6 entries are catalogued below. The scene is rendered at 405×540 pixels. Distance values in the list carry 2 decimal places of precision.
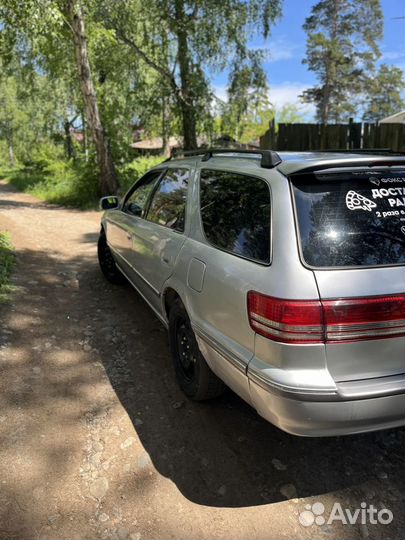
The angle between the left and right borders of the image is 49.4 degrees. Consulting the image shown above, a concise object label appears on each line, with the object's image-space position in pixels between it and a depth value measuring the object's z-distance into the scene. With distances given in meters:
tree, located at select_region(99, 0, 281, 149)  13.31
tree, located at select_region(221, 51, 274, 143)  14.76
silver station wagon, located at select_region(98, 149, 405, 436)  2.16
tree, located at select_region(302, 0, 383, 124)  38.25
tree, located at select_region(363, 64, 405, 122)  45.54
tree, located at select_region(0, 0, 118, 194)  9.93
